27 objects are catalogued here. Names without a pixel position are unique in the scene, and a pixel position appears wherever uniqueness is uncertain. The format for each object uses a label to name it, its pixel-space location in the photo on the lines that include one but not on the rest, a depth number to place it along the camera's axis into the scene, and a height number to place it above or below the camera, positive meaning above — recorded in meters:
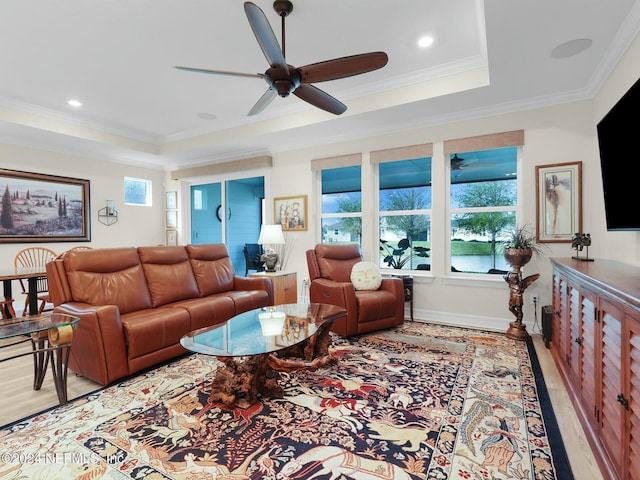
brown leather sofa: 2.39 -0.60
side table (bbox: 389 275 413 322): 4.06 -0.70
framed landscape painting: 4.54 +0.43
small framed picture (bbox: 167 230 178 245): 6.44 -0.02
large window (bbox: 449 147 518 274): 3.81 +0.34
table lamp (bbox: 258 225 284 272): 4.72 -0.05
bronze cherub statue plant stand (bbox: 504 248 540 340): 3.25 -0.51
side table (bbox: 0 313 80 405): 2.07 -0.68
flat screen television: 1.87 +0.46
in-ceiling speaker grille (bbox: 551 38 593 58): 2.40 +1.43
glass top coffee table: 2.03 -0.69
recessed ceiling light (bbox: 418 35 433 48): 2.80 +1.71
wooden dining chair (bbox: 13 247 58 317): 4.13 -0.31
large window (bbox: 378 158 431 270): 4.31 +0.29
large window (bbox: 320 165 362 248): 4.78 +0.46
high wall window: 5.95 +0.85
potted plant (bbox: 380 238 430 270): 4.36 -0.24
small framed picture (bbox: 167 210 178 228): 6.45 +0.34
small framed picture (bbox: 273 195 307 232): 5.06 +0.37
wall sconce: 5.54 +0.38
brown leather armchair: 3.37 -0.65
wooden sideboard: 1.20 -0.59
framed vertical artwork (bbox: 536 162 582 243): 3.35 +0.34
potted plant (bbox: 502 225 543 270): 3.24 -0.17
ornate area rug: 1.54 -1.10
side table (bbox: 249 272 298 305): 4.56 -0.74
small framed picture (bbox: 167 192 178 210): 6.43 +0.72
